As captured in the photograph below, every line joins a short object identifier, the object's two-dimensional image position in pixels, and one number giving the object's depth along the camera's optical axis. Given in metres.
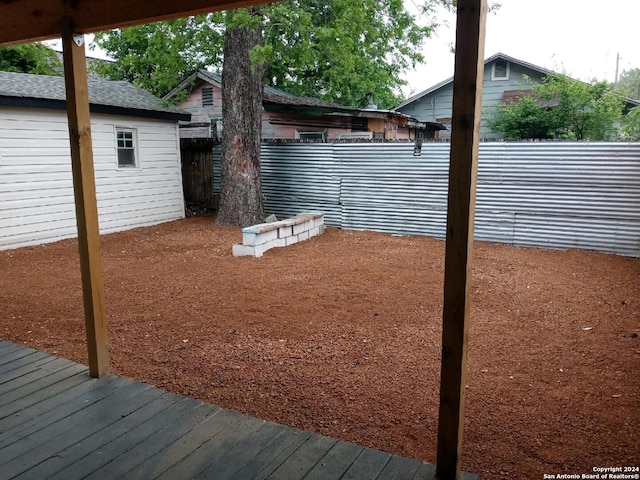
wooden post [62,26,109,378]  2.71
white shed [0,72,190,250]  8.19
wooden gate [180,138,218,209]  12.25
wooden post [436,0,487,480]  1.74
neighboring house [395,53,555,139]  16.66
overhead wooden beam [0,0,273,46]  2.51
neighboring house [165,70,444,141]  13.78
